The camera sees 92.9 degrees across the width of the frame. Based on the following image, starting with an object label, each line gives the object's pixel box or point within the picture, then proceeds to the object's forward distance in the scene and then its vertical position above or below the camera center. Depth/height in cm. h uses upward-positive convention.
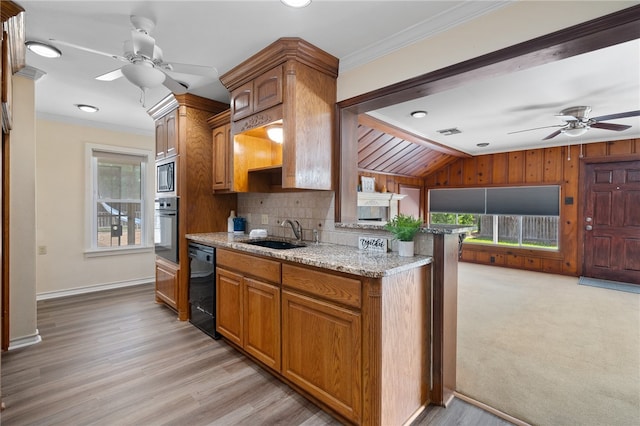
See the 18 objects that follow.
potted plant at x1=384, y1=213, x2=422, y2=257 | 200 -15
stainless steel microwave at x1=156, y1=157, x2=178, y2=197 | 351 +38
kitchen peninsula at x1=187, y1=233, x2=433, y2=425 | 167 -74
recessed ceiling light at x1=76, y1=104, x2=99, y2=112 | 378 +127
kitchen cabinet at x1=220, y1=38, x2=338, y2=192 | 237 +89
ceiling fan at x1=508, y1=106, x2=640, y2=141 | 382 +112
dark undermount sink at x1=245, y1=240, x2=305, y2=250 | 286 -34
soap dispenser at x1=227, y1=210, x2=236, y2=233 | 368 -16
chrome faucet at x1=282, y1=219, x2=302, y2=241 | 297 -19
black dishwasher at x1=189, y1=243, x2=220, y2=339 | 295 -81
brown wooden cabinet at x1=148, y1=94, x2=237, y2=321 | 340 +45
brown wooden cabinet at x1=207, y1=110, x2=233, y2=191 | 334 +66
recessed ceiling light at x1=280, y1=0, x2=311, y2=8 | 185 +126
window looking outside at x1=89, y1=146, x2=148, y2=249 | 454 +17
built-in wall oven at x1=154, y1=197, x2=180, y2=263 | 348 -24
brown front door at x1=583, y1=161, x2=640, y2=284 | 518 -20
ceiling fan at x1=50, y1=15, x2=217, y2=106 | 189 +97
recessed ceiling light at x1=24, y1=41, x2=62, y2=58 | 231 +125
